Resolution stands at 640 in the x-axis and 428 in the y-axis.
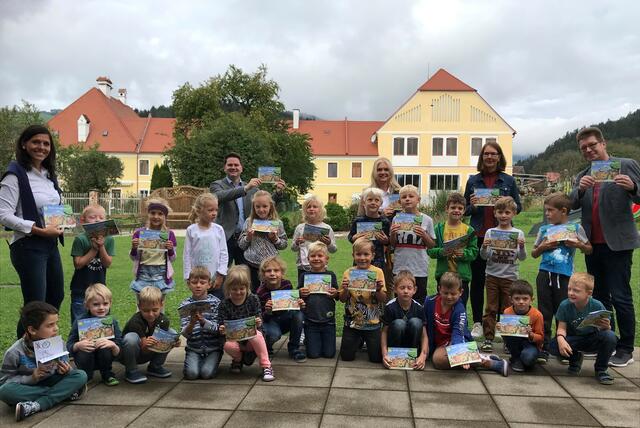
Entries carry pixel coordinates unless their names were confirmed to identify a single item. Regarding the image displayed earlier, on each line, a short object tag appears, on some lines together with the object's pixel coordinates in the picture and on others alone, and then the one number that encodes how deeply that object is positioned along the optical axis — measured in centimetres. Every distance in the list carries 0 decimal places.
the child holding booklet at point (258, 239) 597
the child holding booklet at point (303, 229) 595
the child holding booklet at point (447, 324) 511
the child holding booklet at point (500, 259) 552
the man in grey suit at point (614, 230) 531
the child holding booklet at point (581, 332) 486
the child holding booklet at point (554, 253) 527
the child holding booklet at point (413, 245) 576
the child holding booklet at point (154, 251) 543
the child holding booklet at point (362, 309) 543
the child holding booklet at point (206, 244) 568
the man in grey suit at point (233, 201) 635
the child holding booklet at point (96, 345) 455
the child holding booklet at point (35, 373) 401
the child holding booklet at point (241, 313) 498
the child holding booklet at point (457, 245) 570
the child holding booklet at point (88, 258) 532
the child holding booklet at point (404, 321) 530
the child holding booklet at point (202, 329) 494
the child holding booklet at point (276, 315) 554
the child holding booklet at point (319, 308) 559
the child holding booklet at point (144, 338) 473
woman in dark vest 464
